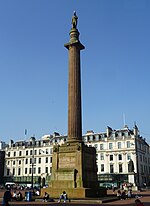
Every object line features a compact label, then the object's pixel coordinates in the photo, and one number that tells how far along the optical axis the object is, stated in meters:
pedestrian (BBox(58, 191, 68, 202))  26.80
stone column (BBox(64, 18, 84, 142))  32.97
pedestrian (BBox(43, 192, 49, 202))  27.81
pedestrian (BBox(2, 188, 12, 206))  18.46
